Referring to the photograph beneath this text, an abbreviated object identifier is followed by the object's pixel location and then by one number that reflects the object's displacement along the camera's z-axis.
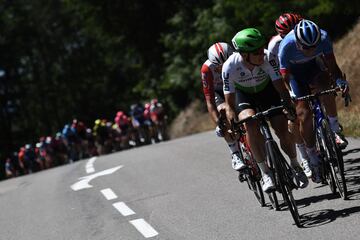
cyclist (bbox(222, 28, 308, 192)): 16.53
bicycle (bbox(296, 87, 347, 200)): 16.86
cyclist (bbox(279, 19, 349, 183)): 17.87
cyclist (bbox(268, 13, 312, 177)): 20.03
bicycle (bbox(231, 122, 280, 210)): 19.20
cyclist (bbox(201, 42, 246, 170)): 19.67
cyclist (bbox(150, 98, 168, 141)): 62.44
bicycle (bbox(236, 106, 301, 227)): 15.64
